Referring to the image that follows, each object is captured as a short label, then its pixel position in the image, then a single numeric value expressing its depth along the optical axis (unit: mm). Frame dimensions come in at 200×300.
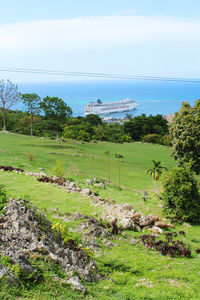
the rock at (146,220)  15690
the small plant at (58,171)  25309
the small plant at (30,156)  31961
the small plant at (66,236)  10461
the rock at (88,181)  24500
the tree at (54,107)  54031
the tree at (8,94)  56562
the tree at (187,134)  29812
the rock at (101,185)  24516
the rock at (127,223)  14844
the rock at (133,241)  13078
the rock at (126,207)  17422
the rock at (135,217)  15727
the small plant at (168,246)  12592
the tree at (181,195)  18875
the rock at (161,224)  15967
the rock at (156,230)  14980
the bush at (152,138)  78250
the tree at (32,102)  57031
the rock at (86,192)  19338
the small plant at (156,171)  27725
